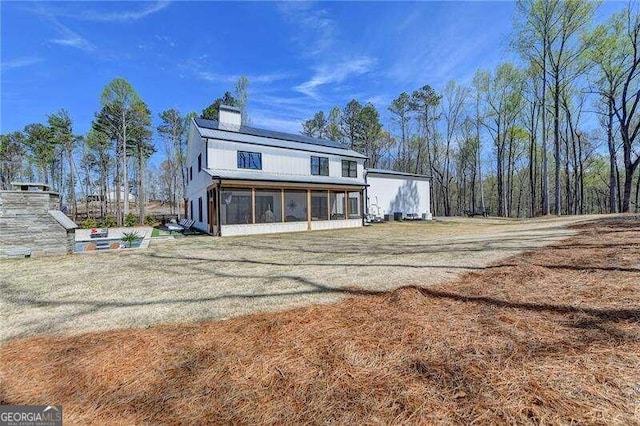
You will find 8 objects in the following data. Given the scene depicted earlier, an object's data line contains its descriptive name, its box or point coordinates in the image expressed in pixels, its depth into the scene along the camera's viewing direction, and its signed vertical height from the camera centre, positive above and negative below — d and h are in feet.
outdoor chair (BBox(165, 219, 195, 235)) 56.75 -3.13
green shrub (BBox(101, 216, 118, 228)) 77.24 -2.62
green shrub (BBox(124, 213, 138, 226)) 81.97 -2.15
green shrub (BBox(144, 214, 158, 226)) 86.39 -2.61
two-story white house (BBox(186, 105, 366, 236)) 49.60 +6.79
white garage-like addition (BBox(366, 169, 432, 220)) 77.41 +3.71
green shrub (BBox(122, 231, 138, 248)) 35.60 -3.26
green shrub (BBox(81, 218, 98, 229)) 72.18 -2.70
